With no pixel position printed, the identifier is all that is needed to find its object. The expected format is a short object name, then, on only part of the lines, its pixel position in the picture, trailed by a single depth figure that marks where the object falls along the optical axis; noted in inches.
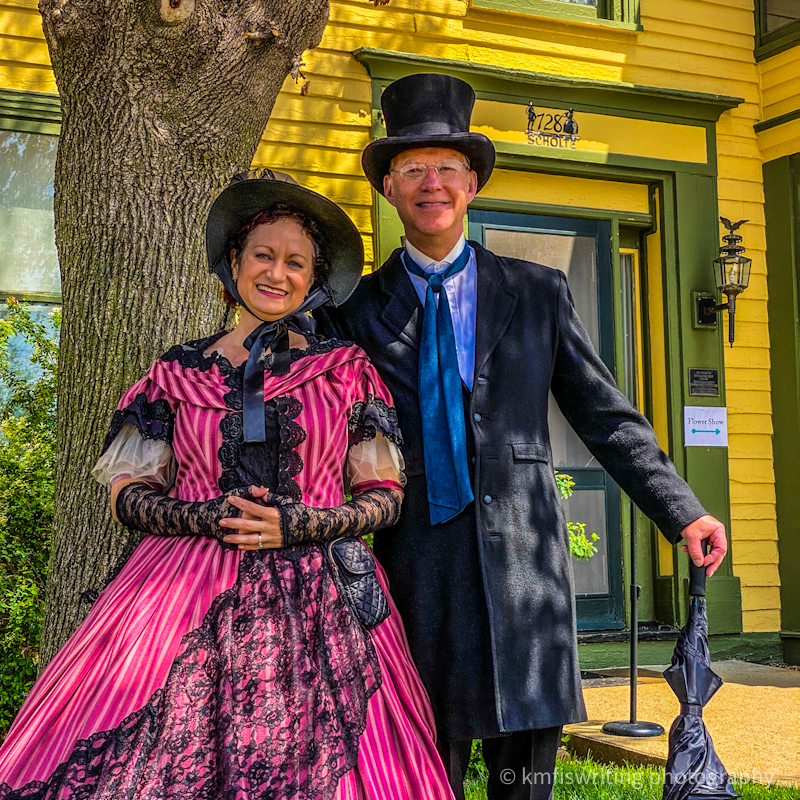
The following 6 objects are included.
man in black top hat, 99.7
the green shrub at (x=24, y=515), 158.9
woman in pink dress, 81.4
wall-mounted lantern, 265.4
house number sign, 256.1
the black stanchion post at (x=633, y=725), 179.5
